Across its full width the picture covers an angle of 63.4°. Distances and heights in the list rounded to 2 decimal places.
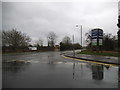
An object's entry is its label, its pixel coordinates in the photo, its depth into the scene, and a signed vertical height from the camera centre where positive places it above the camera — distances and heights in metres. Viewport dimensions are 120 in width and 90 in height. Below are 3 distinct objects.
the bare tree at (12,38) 36.95 +2.52
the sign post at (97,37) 22.86 +1.63
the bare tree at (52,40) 69.88 +3.04
